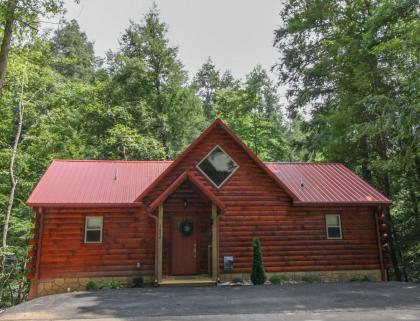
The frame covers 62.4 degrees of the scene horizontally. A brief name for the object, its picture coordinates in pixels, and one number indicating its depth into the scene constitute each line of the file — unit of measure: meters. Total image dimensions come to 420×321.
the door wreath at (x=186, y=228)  13.46
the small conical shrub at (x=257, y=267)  12.47
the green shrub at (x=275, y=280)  12.72
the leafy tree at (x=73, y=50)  33.75
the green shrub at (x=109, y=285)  11.99
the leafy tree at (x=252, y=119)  29.20
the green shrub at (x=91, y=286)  11.98
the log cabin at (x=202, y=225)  12.39
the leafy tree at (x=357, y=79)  12.52
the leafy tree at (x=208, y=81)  43.09
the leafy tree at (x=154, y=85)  25.77
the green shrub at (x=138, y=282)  12.37
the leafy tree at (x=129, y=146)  23.23
